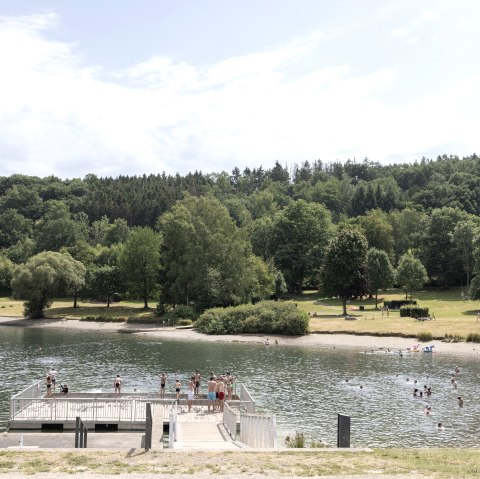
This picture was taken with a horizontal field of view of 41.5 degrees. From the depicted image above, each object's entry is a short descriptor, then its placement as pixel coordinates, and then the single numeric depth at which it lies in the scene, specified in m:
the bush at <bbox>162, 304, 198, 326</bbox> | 97.19
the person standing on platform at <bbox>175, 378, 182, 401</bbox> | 41.03
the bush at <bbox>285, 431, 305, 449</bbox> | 29.80
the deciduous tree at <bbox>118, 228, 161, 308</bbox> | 115.19
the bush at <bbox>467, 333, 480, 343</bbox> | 74.75
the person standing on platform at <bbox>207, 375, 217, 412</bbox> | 39.47
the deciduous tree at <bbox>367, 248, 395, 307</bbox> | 112.56
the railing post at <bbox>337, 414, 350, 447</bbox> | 25.69
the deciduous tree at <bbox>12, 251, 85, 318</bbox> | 105.44
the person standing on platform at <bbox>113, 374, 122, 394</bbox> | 43.21
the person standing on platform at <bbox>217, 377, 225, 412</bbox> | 38.81
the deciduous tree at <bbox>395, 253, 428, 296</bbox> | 109.69
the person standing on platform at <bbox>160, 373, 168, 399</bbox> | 42.28
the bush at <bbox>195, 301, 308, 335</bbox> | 85.50
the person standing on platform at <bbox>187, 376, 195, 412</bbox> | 38.78
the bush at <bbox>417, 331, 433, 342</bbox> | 77.25
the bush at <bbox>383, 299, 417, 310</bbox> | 103.88
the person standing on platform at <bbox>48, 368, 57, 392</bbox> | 43.84
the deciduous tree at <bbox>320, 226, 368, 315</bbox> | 99.56
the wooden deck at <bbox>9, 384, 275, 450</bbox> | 33.75
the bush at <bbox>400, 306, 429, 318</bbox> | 91.00
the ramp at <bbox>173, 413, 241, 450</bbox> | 28.98
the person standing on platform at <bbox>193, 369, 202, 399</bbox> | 43.53
